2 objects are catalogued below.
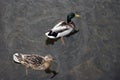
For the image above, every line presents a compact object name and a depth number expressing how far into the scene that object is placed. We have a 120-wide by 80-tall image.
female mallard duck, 5.43
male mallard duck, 5.94
